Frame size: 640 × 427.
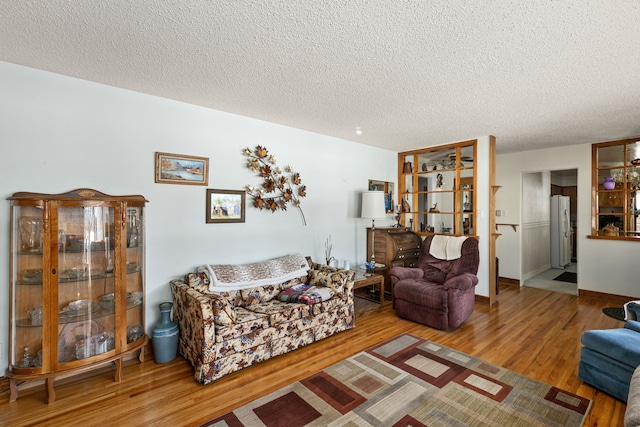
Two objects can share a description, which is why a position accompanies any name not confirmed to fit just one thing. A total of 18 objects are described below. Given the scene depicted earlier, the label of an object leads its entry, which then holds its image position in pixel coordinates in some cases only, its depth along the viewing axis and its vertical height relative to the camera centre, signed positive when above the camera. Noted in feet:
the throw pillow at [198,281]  9.03 -2.08
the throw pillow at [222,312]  7.73 -2.58
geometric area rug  6.20 -4.30
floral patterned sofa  7.64 -3.07
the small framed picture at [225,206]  10.38 +0.31
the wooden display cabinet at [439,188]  14.84 +1.41
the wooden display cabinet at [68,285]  6.88 -1.75
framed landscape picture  9.36 +1.50
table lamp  13.88 +0.45
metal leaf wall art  11.42 +1.24
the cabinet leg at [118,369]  7.63 -4.01
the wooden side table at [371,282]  12.04 -2.83
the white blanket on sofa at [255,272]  9.43 -2.04
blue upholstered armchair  6.59 -3.39
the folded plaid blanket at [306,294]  9.71 -2.72
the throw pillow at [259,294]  9.93 -2.78
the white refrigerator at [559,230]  21.57 -1.14
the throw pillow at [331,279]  10.71 -2.43
